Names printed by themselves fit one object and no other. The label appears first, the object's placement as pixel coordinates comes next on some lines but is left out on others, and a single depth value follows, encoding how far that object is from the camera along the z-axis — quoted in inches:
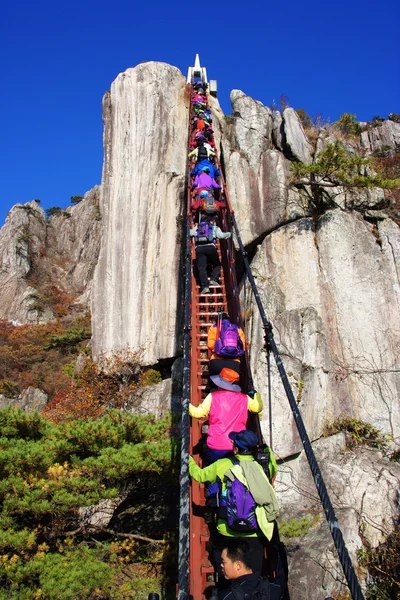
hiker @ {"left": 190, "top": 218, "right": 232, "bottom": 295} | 329.4
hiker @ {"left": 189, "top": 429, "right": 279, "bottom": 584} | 127.9
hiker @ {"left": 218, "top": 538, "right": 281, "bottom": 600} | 102.7
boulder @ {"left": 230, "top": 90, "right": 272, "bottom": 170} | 625.6
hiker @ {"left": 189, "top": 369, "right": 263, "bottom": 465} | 165.8
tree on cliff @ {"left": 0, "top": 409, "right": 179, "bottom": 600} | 254.4
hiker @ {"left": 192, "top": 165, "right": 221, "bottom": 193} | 408.6
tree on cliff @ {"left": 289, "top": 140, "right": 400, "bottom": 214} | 526.3
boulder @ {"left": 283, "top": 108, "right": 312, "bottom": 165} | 619.5
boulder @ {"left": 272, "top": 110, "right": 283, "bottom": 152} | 638.5
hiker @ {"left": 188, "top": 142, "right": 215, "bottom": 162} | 475.7
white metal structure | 807.4
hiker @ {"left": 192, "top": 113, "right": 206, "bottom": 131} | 601.6
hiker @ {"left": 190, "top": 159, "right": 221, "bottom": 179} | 431.2
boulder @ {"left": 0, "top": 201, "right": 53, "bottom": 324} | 1617.9
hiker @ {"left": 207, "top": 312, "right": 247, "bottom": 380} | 201.5
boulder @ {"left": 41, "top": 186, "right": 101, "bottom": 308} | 1811.4
